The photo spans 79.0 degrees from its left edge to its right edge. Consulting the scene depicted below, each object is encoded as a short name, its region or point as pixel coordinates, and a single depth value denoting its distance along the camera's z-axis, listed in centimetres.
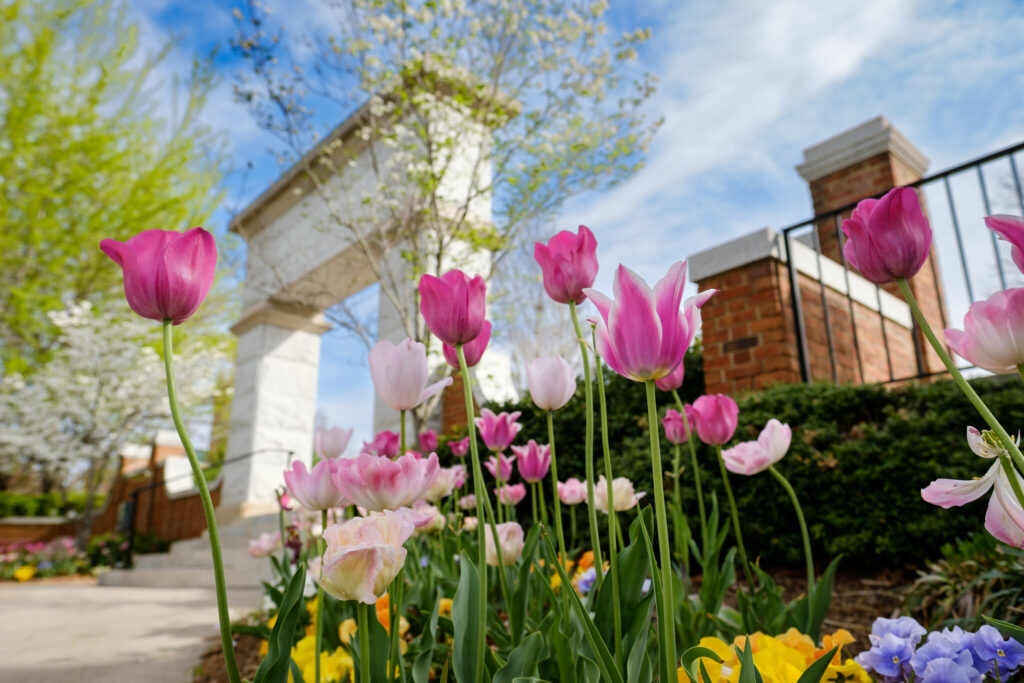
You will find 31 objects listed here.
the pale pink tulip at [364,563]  72
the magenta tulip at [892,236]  68
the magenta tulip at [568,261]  92
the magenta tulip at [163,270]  70
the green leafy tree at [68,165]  1123
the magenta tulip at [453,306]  84
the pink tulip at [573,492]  158
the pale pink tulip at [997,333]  61
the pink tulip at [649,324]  66
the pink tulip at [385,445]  128
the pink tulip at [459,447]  194
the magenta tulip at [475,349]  99
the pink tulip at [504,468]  170
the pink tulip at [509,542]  127
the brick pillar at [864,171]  652
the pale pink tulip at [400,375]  96
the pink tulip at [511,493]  185
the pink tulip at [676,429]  167
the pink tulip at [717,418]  137
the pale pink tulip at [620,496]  140
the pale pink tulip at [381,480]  87
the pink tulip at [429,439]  194
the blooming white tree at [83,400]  1041
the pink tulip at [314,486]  101
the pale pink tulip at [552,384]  106
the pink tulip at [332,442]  132
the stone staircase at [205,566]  623
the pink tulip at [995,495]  60
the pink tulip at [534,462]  152
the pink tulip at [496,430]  134
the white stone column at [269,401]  802
